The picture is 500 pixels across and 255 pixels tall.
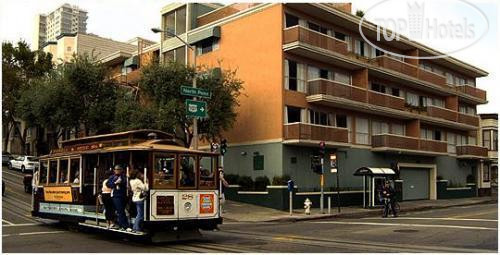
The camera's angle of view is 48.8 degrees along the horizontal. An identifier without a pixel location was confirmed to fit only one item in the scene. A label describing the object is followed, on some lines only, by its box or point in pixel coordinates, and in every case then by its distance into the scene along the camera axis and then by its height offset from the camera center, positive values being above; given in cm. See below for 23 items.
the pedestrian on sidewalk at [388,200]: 2497 -174
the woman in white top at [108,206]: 1435 -117
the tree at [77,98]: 3219 +372
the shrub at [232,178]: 3109 -95
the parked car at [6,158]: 5098 +25
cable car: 1360 -48
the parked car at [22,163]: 4256 -18
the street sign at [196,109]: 2167 +210
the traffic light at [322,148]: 2592 +64
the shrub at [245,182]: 3006 -115
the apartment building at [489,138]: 5172 +228
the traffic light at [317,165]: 2569 -16
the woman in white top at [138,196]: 1332 -86
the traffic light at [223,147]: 2472 +65
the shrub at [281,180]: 2891 -97
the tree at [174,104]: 2753 +297
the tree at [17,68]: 5038 +873
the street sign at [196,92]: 2108 +267
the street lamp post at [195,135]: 2261 +106
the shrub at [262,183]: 2957 -116
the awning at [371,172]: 2975 -56
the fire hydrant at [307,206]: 2565 -207
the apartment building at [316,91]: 3053 +432
